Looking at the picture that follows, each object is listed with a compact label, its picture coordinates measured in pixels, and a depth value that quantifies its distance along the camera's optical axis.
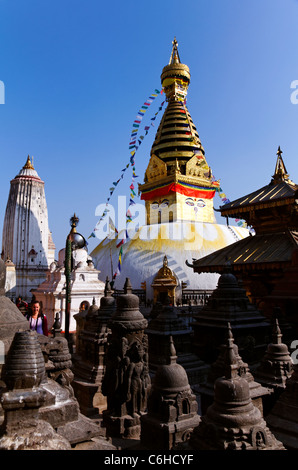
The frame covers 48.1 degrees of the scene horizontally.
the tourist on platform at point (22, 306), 9.75
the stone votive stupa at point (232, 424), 2.83
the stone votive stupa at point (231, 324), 6.72
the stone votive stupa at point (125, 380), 4.61
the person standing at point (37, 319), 5.48
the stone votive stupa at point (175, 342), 6.75
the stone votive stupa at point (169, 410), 3.74
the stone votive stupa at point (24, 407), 1.91
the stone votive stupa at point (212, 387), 4.35
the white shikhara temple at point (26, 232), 23.52
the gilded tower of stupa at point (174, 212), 22.28
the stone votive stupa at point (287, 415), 3.69
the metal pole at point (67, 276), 9.35
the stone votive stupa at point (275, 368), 4.89
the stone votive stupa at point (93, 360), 6.47
